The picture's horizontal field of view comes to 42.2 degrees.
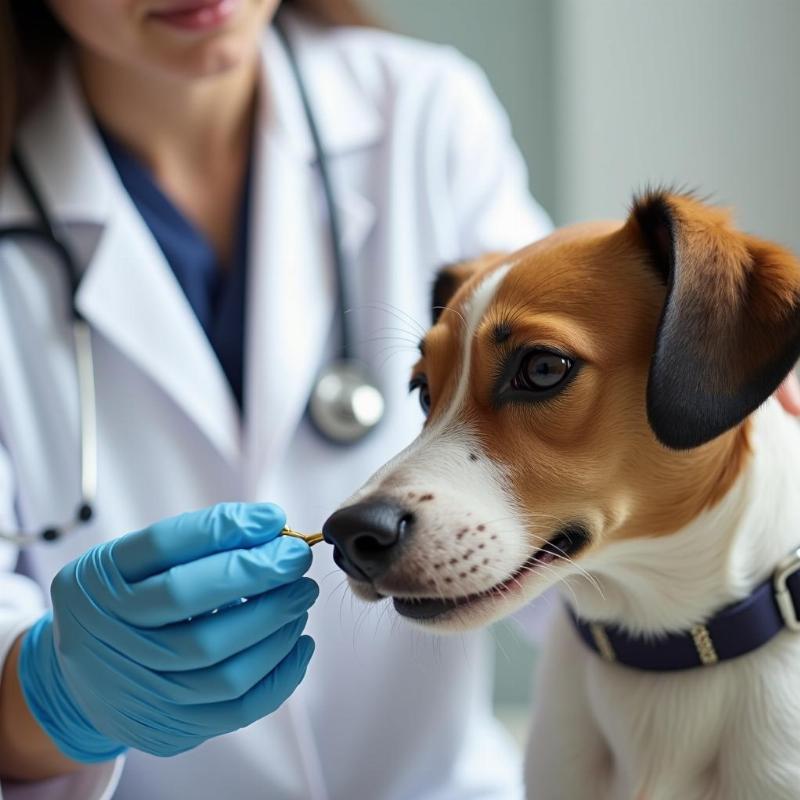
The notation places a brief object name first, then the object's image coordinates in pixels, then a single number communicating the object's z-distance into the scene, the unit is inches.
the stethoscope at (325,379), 50.1
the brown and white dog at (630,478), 33.5
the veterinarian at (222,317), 49.1
